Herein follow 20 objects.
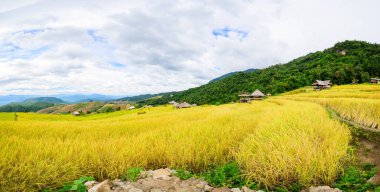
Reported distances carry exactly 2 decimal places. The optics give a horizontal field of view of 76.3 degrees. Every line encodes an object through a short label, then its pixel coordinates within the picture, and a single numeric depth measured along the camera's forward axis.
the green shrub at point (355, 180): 4.05
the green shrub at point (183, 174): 4.27
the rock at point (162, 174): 4.14
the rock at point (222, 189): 3.75
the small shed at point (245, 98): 71.61
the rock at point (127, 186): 3.61
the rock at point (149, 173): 4.22
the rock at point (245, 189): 3.78
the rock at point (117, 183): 3.79
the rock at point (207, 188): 3.81
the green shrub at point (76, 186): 3.52
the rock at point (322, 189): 3.72
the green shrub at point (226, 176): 4.16
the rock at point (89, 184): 3.67
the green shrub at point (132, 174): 4.02
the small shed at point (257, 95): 70.88
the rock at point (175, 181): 3.98
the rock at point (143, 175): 4.14
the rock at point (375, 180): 4.23
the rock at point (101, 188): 3.41
